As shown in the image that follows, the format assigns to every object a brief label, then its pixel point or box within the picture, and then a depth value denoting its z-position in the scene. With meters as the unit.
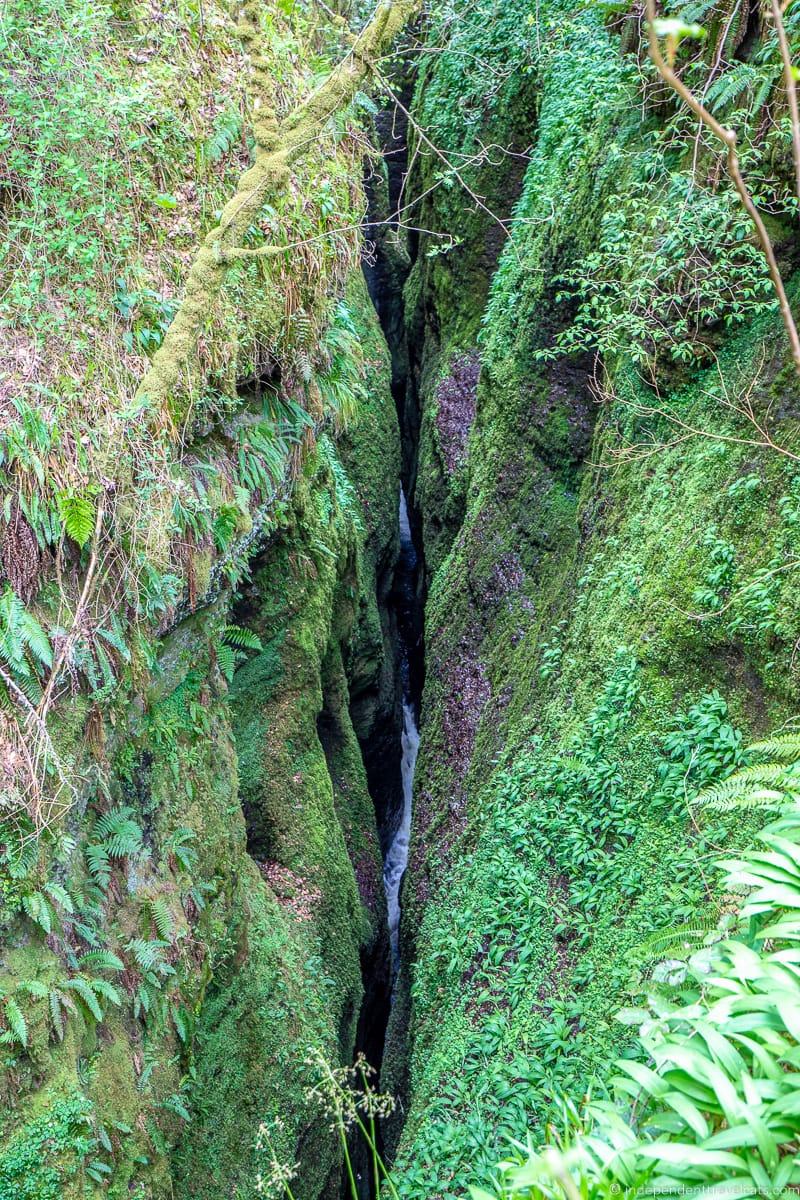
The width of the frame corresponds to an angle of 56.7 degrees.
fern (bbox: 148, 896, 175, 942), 5.67
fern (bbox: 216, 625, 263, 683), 7.19
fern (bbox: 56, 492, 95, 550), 4.50
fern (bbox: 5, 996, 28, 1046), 4.13
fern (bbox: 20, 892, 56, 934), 4.37
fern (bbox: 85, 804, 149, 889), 5.15
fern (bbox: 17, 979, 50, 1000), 4.32
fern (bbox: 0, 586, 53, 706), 4.27
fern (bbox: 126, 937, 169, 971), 5.37
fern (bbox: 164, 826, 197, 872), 6.21
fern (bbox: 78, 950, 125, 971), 4.90
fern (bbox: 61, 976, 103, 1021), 4.59
